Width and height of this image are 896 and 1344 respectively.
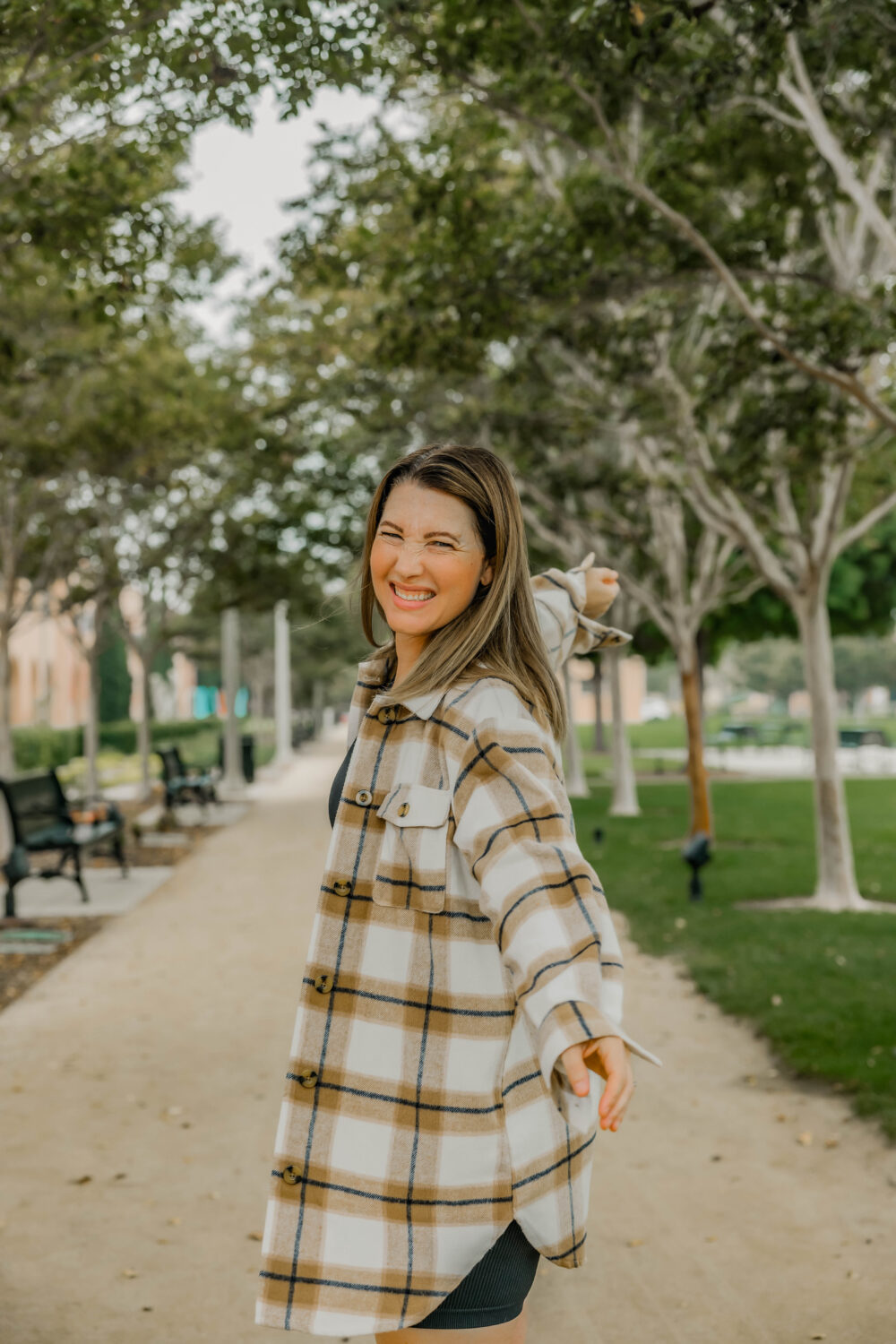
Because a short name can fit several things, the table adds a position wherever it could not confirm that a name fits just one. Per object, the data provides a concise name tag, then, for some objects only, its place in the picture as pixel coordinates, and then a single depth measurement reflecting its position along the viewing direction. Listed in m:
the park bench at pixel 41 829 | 10.09
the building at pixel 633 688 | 82.34
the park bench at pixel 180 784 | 18.17
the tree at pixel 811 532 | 9.71
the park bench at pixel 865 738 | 29.52
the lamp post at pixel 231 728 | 24.45
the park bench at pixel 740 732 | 36.81
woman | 1.78
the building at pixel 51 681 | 40.00
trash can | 26.88
